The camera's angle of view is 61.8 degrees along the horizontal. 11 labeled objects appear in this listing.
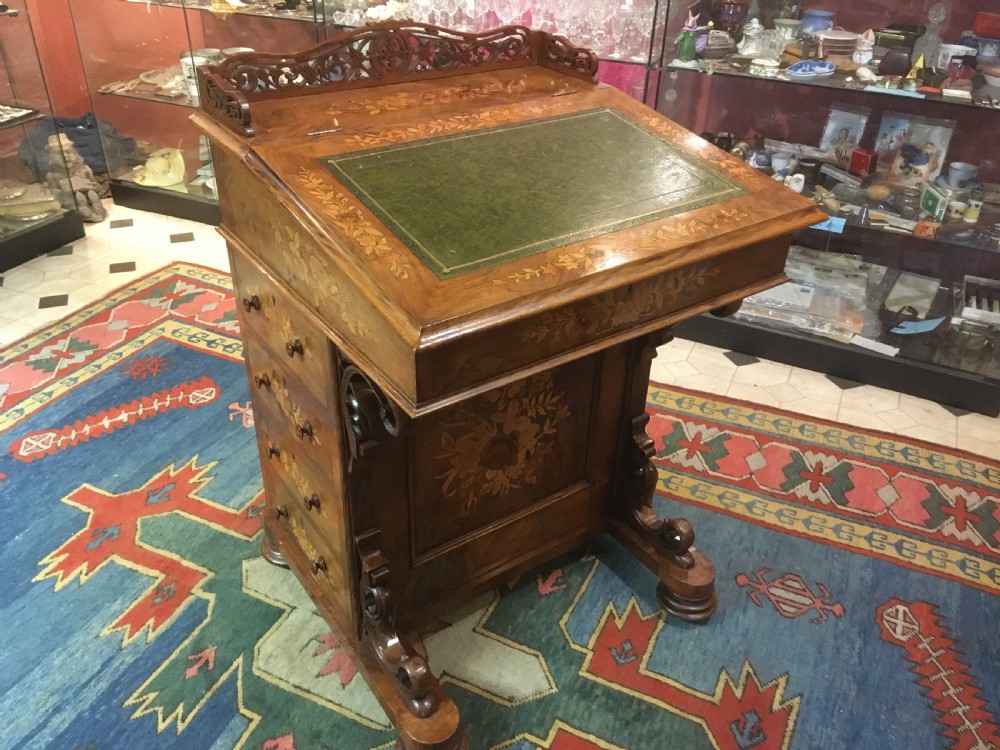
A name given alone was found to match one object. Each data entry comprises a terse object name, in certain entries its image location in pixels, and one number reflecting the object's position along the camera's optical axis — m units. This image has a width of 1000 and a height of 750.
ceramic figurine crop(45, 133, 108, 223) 4.01
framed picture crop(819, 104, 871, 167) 3.14
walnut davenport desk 1.29
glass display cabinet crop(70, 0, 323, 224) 4.03
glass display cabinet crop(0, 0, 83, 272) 3.74
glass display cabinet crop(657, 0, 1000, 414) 2.96
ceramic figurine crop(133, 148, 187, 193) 4.41
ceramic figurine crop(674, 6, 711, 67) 3.14
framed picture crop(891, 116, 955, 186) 3.04
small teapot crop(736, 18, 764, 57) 3.12
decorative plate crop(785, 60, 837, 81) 2.99
